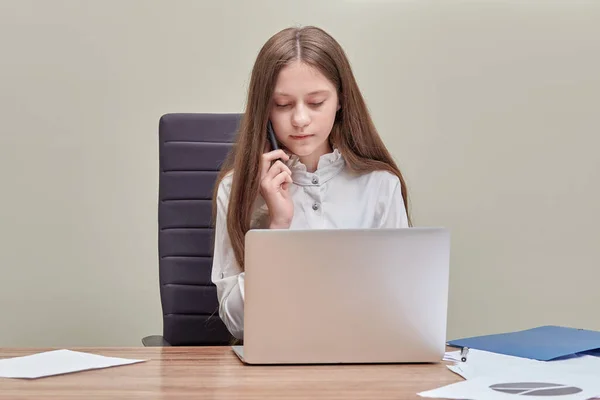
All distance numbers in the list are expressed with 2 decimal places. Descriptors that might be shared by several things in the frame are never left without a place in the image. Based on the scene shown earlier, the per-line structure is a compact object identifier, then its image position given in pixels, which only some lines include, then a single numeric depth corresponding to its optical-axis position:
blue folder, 2.67
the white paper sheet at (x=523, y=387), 2.31
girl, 3.10
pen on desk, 2.60
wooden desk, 2.32
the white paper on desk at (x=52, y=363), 2.48
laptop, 2.47
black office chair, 3.39
